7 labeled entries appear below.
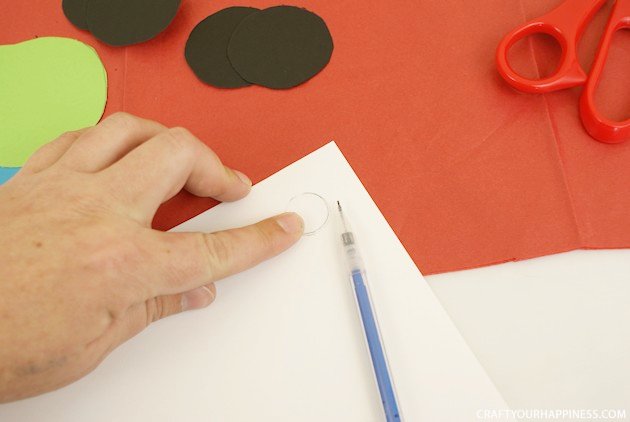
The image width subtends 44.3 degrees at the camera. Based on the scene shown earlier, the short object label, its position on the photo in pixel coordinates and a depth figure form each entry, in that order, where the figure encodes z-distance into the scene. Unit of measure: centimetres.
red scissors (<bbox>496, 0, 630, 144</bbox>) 33
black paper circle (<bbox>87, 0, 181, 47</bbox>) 38
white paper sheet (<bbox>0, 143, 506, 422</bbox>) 31
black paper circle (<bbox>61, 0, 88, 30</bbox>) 40
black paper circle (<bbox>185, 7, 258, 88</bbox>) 37
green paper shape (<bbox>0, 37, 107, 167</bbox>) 37
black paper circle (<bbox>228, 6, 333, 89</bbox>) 36
